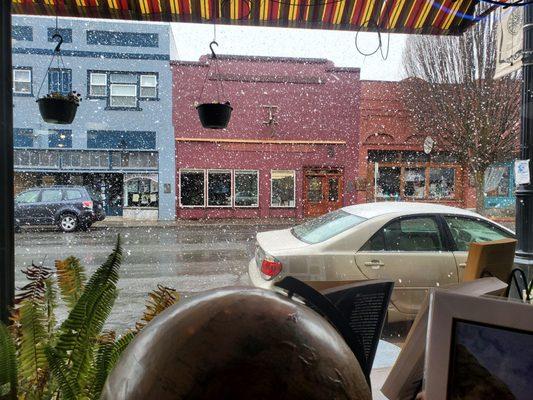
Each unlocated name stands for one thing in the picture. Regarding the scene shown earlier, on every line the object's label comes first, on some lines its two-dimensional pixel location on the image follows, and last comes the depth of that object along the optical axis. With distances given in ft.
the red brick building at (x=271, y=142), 53.16
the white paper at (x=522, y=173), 11.32
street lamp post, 11.13
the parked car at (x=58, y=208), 41.01
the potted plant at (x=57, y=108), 12.75
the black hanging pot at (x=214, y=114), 12.45
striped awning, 10.54
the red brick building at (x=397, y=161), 52.24
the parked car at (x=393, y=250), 12.45
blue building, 49.47
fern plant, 2.35
